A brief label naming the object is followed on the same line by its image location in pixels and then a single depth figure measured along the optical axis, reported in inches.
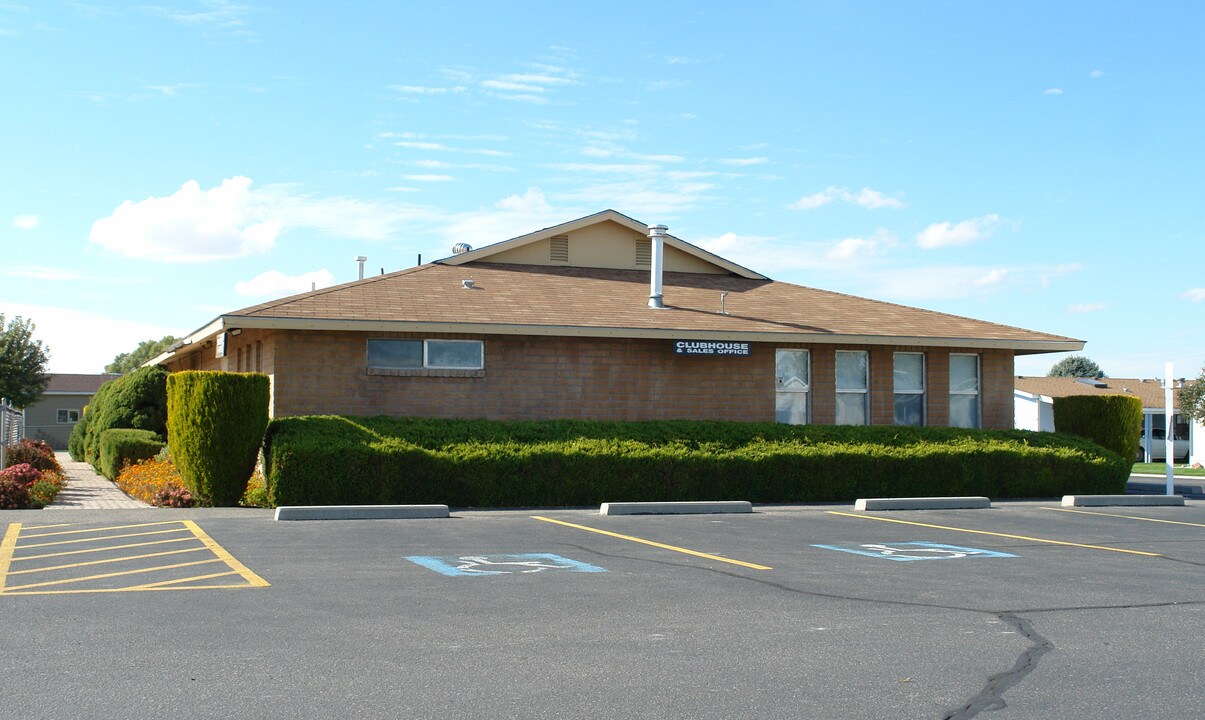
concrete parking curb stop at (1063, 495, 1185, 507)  807.7
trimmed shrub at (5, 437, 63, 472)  956.0
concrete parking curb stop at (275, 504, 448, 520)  621.3
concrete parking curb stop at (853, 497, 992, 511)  745.0
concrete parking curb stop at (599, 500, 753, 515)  690.8
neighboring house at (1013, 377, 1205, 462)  2107.2
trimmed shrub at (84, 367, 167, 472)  1116.5
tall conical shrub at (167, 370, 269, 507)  688.4
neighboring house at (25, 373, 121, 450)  2384.4
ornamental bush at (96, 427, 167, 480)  953.5
